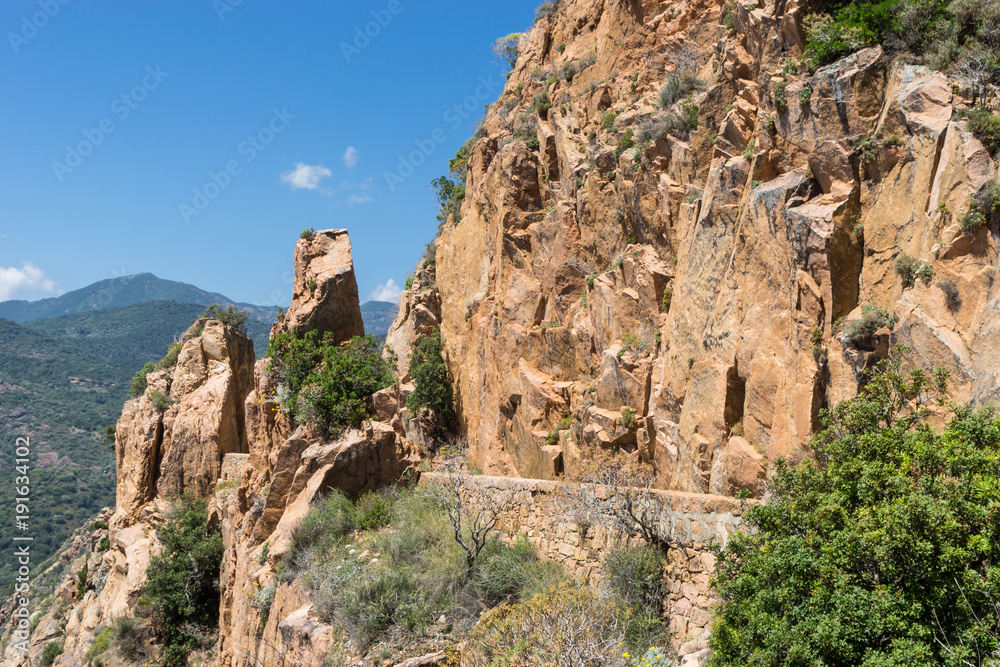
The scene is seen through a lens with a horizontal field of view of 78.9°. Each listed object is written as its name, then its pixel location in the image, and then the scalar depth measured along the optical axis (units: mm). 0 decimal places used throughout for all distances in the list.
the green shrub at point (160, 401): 31688
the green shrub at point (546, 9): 27781
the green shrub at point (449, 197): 30719
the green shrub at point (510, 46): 32688
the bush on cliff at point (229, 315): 34875
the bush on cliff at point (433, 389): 27125
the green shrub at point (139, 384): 34406
